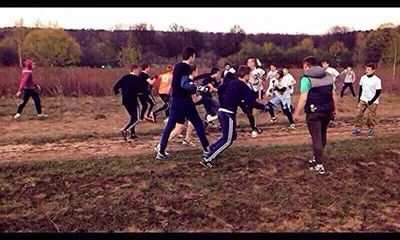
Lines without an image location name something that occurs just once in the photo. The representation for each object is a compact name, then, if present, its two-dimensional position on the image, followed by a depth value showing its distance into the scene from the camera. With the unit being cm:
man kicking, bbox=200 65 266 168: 695
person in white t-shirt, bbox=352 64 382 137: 912
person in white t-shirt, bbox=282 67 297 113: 1082
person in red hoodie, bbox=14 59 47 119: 1145
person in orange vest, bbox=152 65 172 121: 1155
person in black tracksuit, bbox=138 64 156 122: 1027
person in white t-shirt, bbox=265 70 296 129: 1048
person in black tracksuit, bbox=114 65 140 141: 892
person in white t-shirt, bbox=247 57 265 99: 1332
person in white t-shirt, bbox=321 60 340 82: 1304
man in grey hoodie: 674
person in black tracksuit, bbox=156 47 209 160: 695
